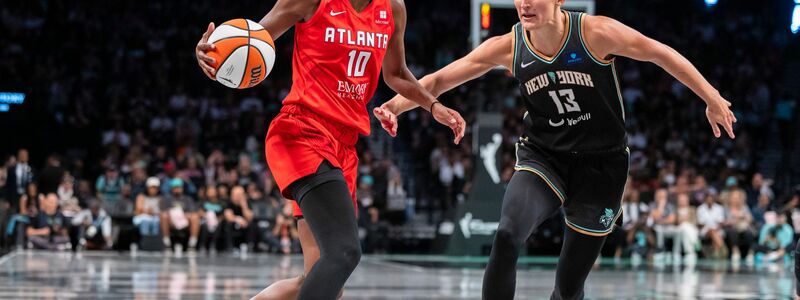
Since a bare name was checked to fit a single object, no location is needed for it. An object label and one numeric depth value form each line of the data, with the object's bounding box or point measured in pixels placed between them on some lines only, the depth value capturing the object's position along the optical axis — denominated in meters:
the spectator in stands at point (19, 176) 17.61
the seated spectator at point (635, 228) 18.98
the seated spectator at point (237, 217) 18.64
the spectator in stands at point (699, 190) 19.92
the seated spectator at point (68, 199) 18.09
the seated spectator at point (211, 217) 18.61
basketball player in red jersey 5.13
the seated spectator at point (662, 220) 19.08
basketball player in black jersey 5.70
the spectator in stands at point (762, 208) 19.91
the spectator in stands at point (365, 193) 19.38
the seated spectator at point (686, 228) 19.00
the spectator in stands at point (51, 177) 18.53
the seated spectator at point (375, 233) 19.27
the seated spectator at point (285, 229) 18.66
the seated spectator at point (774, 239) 18.81
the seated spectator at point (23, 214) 17.47
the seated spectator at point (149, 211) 18.19
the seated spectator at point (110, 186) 18.91
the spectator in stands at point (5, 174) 17.33
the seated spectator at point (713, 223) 19.36
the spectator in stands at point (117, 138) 21.27
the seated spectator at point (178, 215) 18.39
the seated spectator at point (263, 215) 18.88
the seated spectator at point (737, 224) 19.39
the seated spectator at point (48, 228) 17.64
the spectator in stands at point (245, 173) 19.23
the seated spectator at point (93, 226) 18.08
